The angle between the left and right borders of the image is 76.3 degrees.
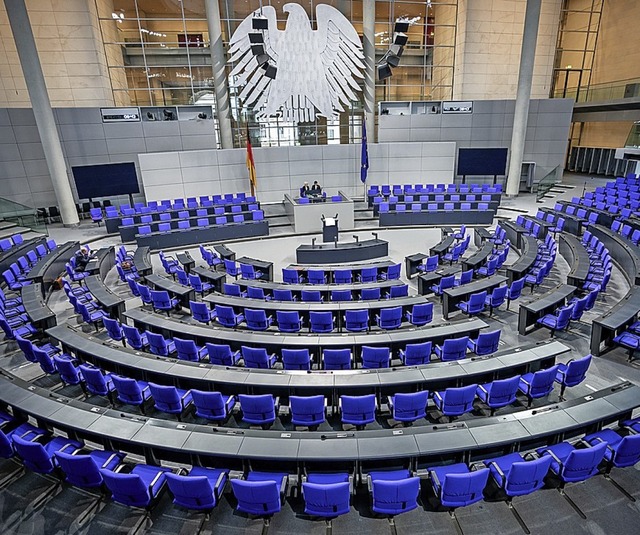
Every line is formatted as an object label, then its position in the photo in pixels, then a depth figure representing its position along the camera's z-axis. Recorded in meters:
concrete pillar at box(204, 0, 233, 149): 20.81
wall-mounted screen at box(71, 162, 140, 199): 20.45
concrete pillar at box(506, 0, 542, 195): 20.80
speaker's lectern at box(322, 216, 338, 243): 15.54
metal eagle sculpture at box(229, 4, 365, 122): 20.52
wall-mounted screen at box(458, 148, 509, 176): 23.77
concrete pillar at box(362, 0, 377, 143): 22.22
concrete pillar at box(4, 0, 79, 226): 16.88
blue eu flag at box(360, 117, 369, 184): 19.20
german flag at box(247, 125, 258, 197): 20.00
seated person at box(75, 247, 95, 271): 13.25
